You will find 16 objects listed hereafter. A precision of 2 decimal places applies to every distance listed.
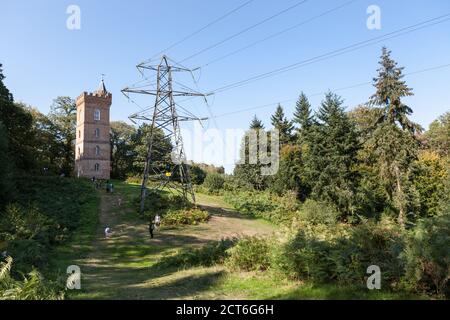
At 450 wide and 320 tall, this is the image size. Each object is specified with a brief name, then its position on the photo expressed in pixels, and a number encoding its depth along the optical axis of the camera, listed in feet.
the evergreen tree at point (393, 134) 112.88
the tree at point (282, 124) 192.75
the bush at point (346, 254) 30.42
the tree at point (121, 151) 227.20
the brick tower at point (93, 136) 179.11
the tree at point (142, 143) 166.77
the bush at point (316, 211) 112.06
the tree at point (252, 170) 185.72
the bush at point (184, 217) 103.55
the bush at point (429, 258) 26.23
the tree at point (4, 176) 92.88
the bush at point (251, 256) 41.96
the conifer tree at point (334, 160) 124.47
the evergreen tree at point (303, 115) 177.99
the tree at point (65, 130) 212.84
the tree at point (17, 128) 130.52
